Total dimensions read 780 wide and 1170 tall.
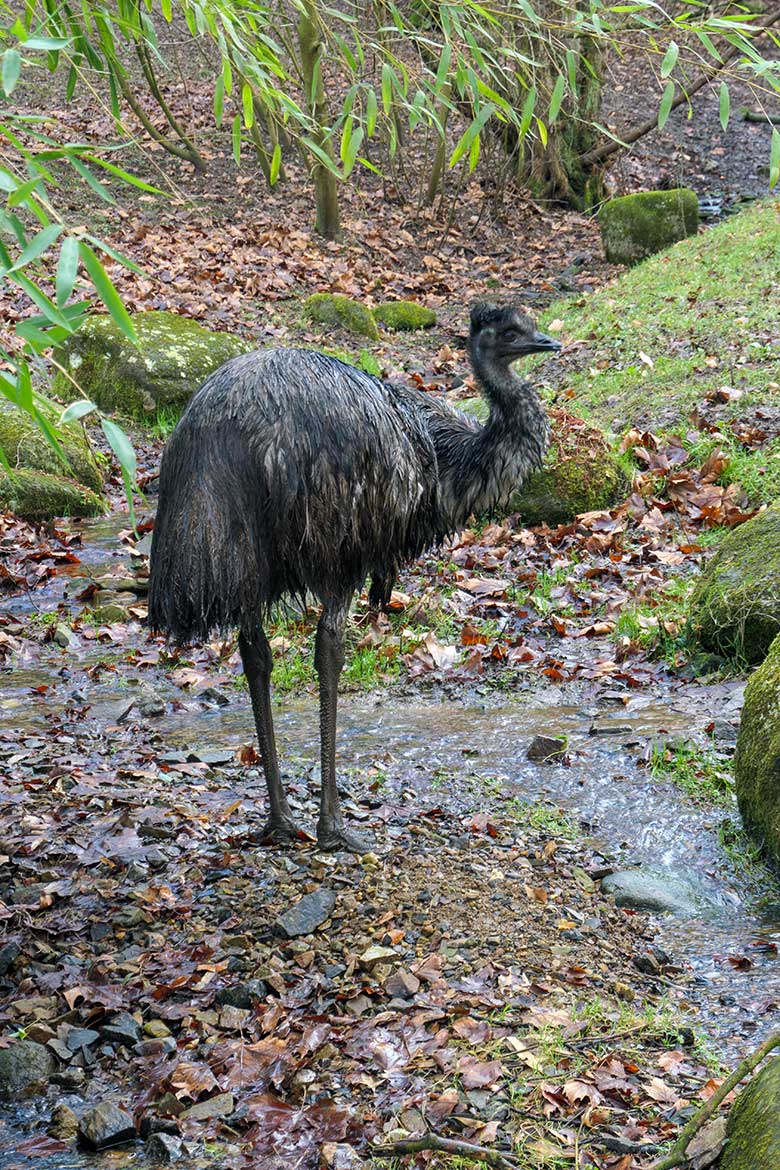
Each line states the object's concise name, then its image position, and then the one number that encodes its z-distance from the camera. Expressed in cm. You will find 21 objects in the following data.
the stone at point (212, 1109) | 743
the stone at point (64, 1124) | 735
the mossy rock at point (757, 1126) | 564
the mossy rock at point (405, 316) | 3078
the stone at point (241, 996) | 849
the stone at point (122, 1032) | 811
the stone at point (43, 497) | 1958
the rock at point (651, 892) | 985
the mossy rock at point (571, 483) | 1798
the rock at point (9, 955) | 882
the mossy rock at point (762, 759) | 1001
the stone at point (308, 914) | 924
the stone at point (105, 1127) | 721
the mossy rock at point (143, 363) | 2333
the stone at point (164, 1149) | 711
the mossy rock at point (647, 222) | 3441
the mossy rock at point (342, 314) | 2977
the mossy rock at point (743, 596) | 1315
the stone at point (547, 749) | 1235
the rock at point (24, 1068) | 774
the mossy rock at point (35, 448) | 2014
